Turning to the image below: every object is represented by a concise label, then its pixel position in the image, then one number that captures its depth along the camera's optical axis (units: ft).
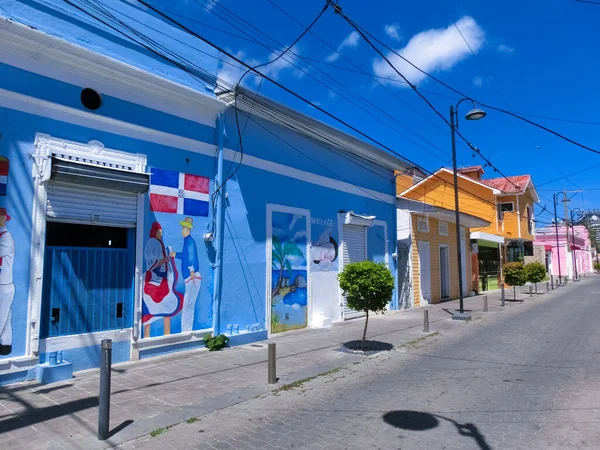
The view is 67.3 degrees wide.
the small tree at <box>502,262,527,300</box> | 67.51
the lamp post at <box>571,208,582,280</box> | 144.36
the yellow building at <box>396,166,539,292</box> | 86.28
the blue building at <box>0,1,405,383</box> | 24.11
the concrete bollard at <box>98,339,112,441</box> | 16.06
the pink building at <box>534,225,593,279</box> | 161.21
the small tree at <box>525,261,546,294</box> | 73.20
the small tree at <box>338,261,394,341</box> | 31.24
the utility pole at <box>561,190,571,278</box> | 141.08
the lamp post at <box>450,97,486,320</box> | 47.16
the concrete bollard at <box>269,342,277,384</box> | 23.57
